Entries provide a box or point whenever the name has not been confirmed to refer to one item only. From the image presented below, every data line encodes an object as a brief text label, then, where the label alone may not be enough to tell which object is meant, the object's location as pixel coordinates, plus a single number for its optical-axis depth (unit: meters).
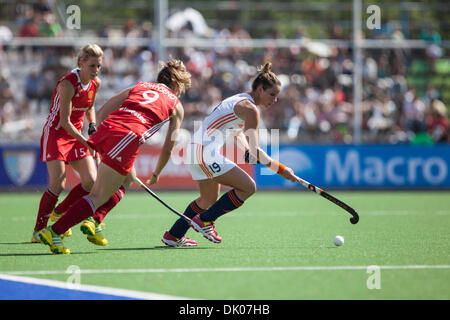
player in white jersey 12.89
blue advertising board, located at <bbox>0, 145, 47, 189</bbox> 29.42
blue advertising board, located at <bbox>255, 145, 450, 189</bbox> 31.09
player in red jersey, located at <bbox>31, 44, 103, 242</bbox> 13.47
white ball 13.33
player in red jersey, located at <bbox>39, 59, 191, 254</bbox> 11.87
